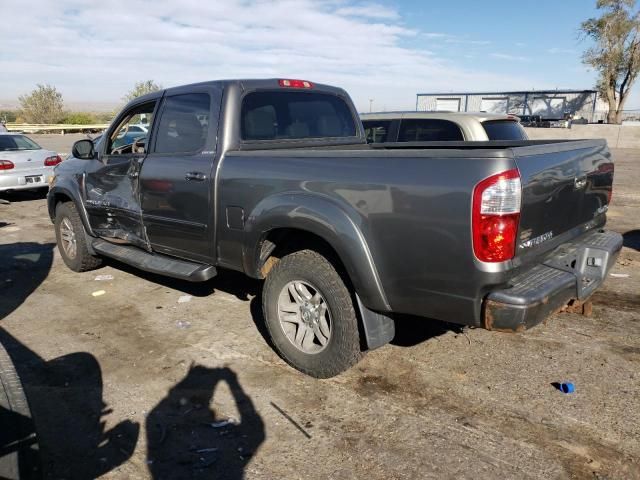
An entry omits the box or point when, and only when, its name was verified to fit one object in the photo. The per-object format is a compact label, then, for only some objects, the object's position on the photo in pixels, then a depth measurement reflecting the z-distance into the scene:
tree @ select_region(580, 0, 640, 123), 39.19
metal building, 44.72
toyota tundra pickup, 2.70
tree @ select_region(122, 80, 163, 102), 53.06
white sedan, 10.62
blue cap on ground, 3.37
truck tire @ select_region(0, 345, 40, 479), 1.89
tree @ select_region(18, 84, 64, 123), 53.44
